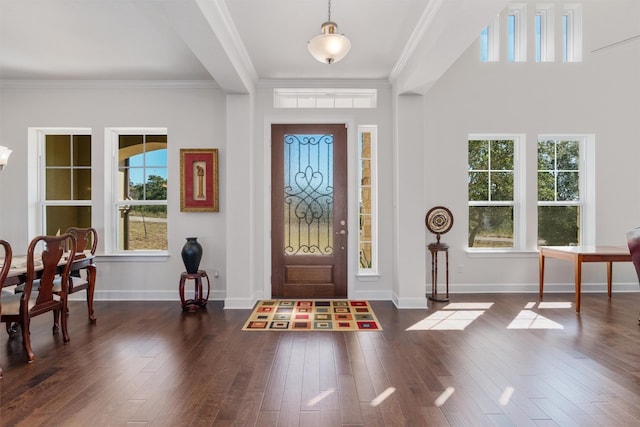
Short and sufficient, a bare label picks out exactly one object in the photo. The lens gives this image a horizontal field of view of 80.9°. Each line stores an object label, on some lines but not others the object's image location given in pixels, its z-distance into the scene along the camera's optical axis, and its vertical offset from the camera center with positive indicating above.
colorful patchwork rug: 3.86 -1.19
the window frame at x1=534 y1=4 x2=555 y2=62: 5.33 +2.54
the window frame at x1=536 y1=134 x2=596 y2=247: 5.39 +0.36
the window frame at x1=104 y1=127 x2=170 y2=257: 5.15 +0.28
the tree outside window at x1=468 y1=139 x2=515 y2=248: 5.46 +0.29
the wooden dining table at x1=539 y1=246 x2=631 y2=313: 4.33 -0.51
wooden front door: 5.06 +0.03
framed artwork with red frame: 5.04 +0.42
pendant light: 2.77 +1.24
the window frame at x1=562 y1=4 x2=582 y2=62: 5.32 +2.54
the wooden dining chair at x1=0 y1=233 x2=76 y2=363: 2.99 -0.72
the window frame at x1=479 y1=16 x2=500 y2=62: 5.33 +2.37
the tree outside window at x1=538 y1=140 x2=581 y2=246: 5.49 +0.29
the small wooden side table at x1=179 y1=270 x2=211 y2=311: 4.54 -1.02
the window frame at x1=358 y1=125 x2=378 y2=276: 5.18 +0.26
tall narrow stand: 4.93 -0.73
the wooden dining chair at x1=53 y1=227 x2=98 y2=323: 3.80 -0.72
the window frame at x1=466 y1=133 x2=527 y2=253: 5.40 +0.18
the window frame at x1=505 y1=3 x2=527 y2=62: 5.33 +2.53
